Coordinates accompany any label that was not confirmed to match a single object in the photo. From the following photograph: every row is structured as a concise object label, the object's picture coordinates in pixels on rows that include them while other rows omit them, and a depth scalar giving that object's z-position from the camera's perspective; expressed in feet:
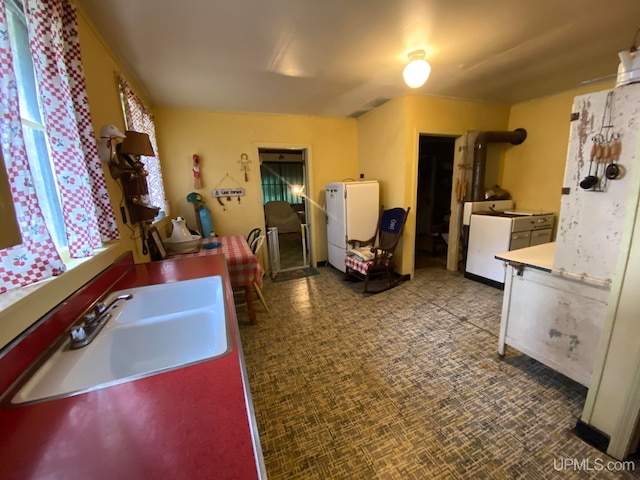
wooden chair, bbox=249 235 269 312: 8.92
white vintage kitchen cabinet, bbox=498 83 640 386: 3.89
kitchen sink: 2.46
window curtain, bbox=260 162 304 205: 24.56
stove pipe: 11.03
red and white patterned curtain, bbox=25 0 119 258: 3.43
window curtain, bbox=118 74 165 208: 6.62
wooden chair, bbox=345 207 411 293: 10.46
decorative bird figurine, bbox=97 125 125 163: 4.80
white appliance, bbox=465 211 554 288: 9.87
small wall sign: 11.67
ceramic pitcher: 8.26
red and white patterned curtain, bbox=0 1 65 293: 2.60
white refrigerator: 11.27
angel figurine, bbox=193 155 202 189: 11.00
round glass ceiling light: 6.81
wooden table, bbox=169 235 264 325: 7.36
